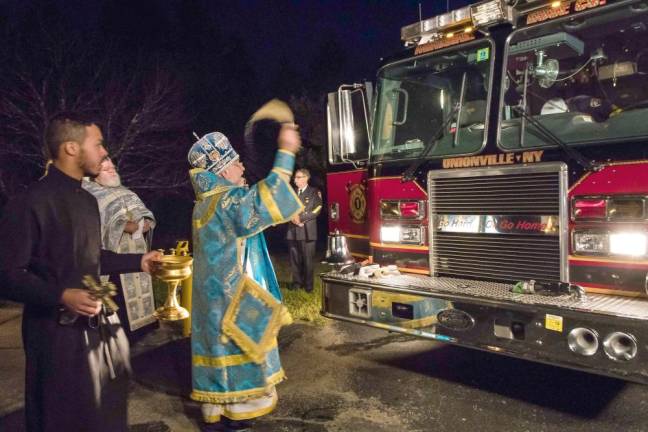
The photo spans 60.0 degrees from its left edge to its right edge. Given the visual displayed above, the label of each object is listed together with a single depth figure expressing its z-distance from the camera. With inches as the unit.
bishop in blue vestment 116.2
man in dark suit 305.1
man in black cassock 85.0
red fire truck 130.6
